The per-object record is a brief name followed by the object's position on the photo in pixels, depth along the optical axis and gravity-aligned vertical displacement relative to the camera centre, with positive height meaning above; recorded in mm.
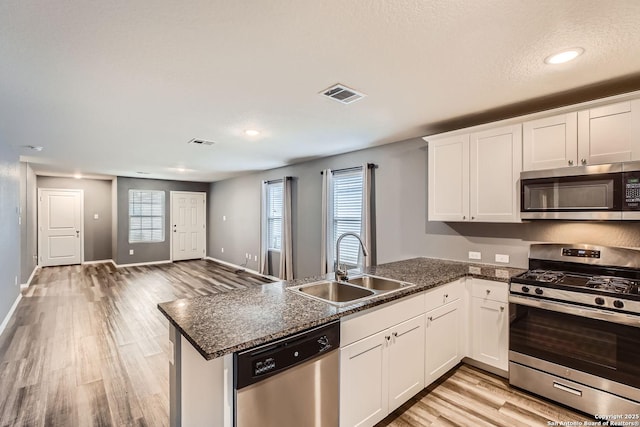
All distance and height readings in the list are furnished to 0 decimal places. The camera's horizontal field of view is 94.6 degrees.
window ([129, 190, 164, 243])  8008 -69
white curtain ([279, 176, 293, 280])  5656 -477
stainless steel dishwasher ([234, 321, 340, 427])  1282 -811
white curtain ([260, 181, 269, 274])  6410 -541
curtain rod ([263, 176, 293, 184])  5754 +686
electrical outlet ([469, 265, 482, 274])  2776 -552
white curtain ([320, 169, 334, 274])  4852 -214
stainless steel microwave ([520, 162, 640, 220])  2088 +154
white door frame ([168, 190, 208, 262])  8586 -249
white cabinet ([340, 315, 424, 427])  1755 -1065
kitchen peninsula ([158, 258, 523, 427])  1267 -552
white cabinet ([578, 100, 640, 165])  2113 +592
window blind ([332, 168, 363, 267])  4570 +67
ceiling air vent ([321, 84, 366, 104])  2354 +994
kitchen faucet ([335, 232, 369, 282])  2395 -503
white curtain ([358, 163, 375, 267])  4184 -8
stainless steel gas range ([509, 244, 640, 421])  1931 -843
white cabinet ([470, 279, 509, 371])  2539 -983
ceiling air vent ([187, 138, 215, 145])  3932 +976
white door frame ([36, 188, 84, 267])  7489 -172
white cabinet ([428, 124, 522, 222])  2705 +374
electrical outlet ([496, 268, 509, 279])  2595 -554
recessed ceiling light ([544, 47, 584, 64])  1797 +991
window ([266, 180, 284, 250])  6312 -18
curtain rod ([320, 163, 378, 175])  4219 +683
